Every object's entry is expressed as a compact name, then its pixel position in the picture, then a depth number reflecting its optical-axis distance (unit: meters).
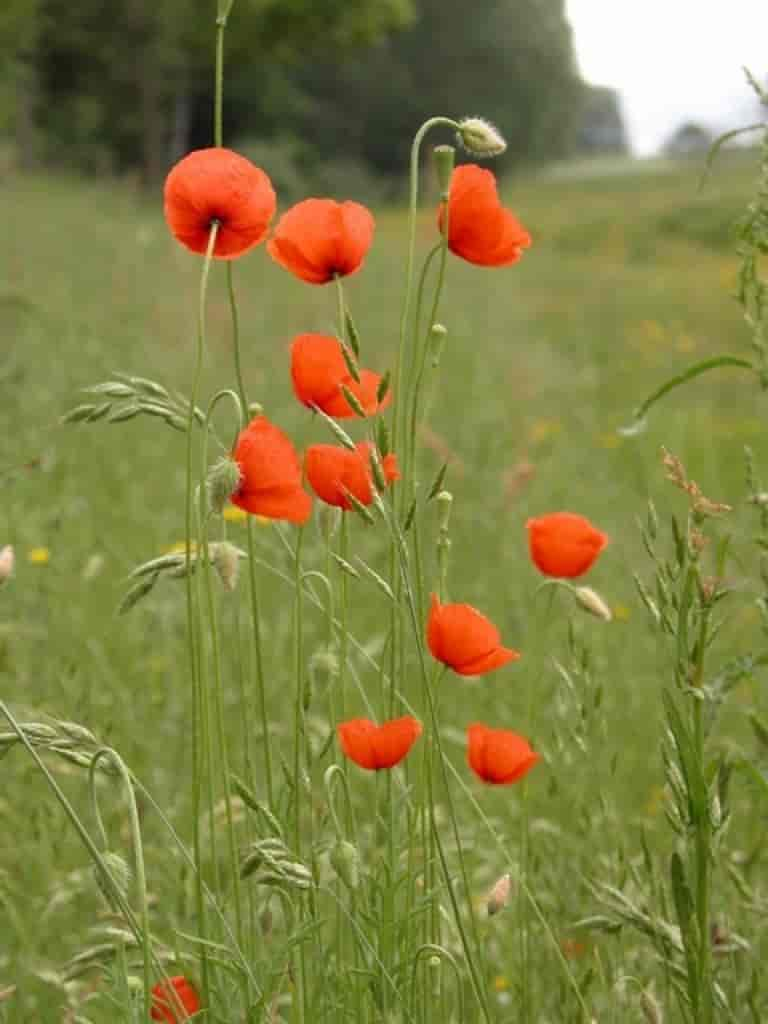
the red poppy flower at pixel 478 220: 1.40
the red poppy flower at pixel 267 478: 1.35
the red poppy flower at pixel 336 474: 1.35
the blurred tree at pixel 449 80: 31.86
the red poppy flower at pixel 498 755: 1.44
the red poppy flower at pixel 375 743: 1.35
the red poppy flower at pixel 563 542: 1.50
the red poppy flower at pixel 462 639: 1.36
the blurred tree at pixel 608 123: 71.91
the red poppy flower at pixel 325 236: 1.38
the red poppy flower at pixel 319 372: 1.37
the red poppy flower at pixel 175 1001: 1.32
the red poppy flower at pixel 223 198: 1.35
